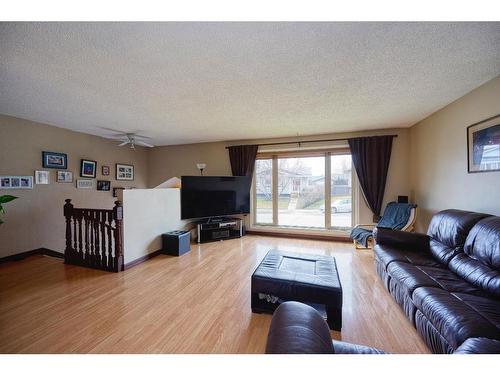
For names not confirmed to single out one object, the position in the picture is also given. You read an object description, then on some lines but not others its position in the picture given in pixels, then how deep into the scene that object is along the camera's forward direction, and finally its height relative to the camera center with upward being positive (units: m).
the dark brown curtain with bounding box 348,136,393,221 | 3.76 +0.44
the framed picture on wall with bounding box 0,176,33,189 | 2.96 +0.09
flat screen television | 3.92 -0.19
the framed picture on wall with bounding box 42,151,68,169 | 3.43 +0.51
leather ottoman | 1.62 -0.86
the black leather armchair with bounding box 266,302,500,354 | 0.76 -0.64
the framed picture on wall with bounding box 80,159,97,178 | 4.00 +0.41
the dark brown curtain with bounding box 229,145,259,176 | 4.54 +0.67
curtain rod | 3.75 +0.99
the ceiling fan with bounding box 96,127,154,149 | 3.80 +1.13
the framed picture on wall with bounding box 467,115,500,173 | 2.02 +0.45
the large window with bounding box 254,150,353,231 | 4.20 -0.08
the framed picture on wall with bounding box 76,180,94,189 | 3.94 +0.07
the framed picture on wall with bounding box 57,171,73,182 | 3.62 +0.22
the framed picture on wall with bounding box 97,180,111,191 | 4.33 +0.05
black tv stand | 4.14 -0.93
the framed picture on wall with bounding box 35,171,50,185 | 3.32 +0.18
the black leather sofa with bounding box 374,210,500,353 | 1.15 -0.80
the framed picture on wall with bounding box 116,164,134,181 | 4.75 +0.40
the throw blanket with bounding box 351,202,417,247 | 3.21 -0.57
